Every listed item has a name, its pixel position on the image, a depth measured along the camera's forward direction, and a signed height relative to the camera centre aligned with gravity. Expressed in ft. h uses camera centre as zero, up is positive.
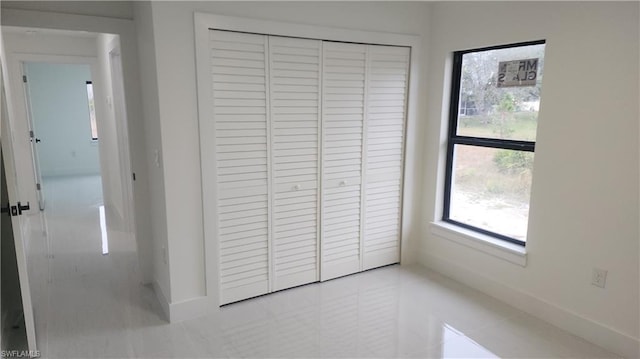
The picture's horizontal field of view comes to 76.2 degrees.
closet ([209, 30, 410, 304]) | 8.98 -1.00
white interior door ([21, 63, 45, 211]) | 17.66 -1.09
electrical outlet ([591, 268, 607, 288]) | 7.97 -3.11
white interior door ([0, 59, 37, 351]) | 6.98 -1.80
